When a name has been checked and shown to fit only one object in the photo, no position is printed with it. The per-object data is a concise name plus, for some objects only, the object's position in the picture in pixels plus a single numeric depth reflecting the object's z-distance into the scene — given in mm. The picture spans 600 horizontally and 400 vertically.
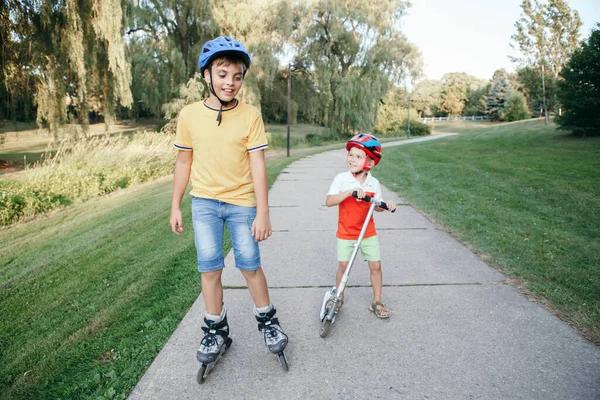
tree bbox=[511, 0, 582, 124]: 38531
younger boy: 2828
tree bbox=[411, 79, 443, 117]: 81625
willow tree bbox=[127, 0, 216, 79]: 21094
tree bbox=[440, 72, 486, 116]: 86000
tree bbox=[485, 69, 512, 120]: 65625
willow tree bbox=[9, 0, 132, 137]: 11766
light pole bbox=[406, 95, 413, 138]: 48219
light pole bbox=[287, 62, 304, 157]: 18714
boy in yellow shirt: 2316
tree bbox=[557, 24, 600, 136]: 17469
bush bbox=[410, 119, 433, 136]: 53250
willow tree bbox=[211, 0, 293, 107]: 21422
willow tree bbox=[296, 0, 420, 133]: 26297
